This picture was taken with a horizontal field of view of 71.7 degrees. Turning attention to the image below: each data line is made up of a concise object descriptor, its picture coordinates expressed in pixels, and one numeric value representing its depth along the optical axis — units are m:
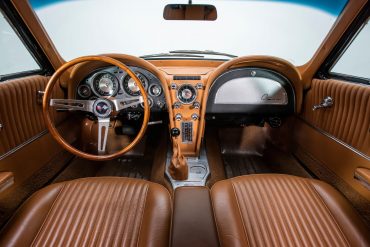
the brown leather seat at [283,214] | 1.03
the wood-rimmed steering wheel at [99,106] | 1.46
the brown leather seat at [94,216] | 1.03
